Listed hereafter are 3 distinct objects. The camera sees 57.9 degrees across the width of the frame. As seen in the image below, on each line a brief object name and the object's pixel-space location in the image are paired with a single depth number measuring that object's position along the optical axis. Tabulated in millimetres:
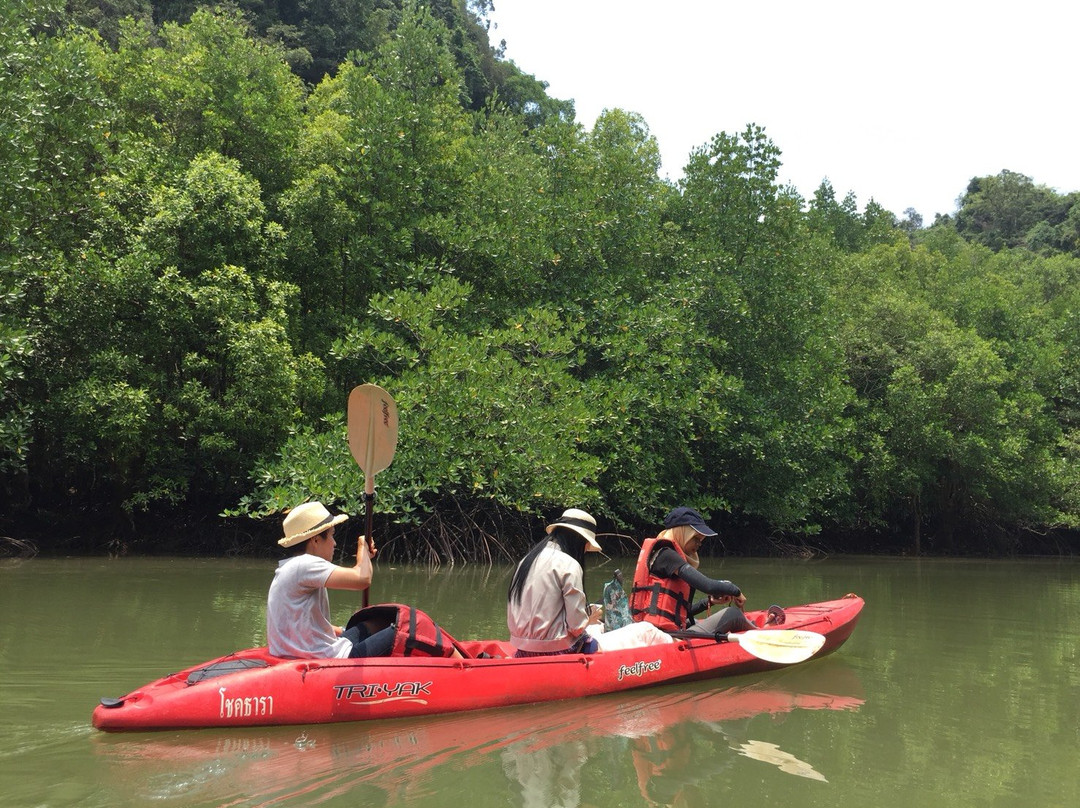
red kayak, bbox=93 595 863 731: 4891
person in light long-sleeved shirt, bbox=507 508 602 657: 5734
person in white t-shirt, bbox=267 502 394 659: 5121
